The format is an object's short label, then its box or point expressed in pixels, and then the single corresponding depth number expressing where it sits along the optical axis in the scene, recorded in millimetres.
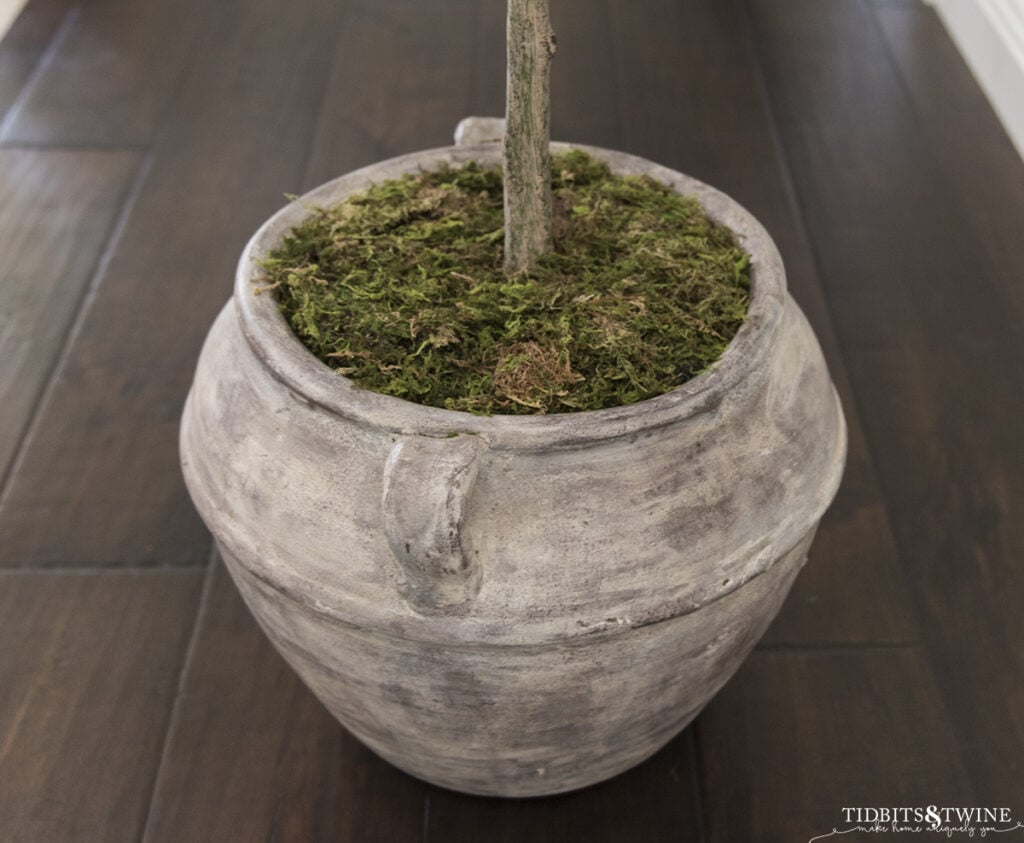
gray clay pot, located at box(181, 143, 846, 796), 899
